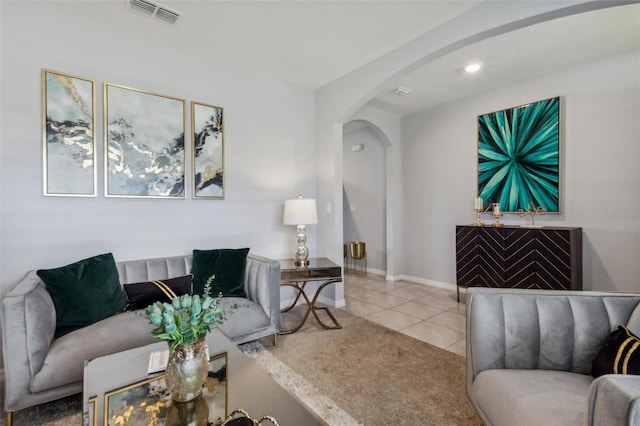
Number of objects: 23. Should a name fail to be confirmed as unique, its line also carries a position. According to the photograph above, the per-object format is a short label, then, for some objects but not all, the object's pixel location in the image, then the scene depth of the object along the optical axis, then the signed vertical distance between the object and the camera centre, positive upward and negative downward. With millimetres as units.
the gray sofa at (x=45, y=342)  1583 -801
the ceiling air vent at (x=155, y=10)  2246 +1596
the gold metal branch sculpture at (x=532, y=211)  3493 -30
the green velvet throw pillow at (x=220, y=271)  2566 -543
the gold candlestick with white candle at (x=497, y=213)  3713 -54
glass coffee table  1105 -779
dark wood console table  2963 -543
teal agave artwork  3389 +655
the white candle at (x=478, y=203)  3892 +72
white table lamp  3135 -66
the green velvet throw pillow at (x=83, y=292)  1894 -556
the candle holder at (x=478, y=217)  3882 -110
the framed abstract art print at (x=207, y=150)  2986 +633
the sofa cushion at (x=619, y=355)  1147 -606
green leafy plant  1150 -439
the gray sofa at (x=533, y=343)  1211 -660
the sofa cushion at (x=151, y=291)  2219 -627
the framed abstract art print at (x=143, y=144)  2523 +616
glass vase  1165 -653
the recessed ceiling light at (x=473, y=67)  3170 +1562
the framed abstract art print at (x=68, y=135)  2252 +609
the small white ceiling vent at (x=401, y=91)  3786 +1569
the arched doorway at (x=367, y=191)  5328 +362
